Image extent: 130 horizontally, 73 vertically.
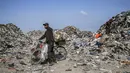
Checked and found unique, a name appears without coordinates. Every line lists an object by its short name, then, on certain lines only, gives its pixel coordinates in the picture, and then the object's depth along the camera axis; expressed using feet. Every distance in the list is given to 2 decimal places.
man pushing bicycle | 19.09
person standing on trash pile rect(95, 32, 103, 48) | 28.13
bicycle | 19.46
